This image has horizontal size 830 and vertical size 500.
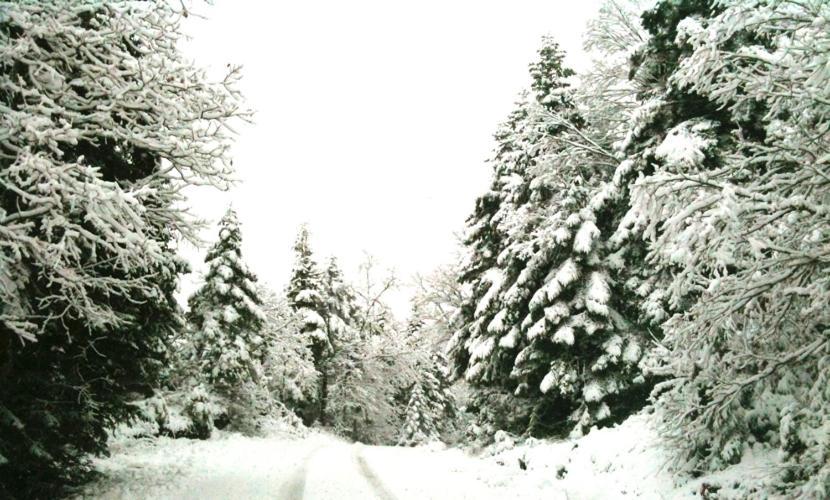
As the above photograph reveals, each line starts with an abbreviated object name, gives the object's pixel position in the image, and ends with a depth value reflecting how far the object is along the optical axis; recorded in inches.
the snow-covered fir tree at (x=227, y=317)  842.8
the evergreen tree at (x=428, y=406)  1392.7
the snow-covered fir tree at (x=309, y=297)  1396.4
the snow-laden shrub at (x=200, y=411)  733.9
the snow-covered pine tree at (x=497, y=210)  708.0
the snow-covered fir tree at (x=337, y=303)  1469.0
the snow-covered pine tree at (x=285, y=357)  1095.6
